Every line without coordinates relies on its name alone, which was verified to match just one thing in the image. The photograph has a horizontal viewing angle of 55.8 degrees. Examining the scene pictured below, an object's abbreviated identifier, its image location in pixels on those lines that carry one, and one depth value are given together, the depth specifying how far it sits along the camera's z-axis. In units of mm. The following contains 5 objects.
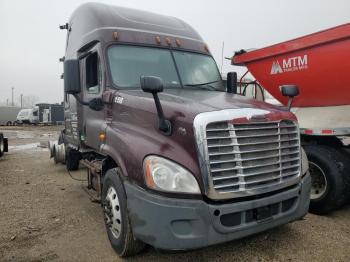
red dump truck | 4809
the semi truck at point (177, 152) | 2916
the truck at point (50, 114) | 39750
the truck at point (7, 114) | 46969
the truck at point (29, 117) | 39625
